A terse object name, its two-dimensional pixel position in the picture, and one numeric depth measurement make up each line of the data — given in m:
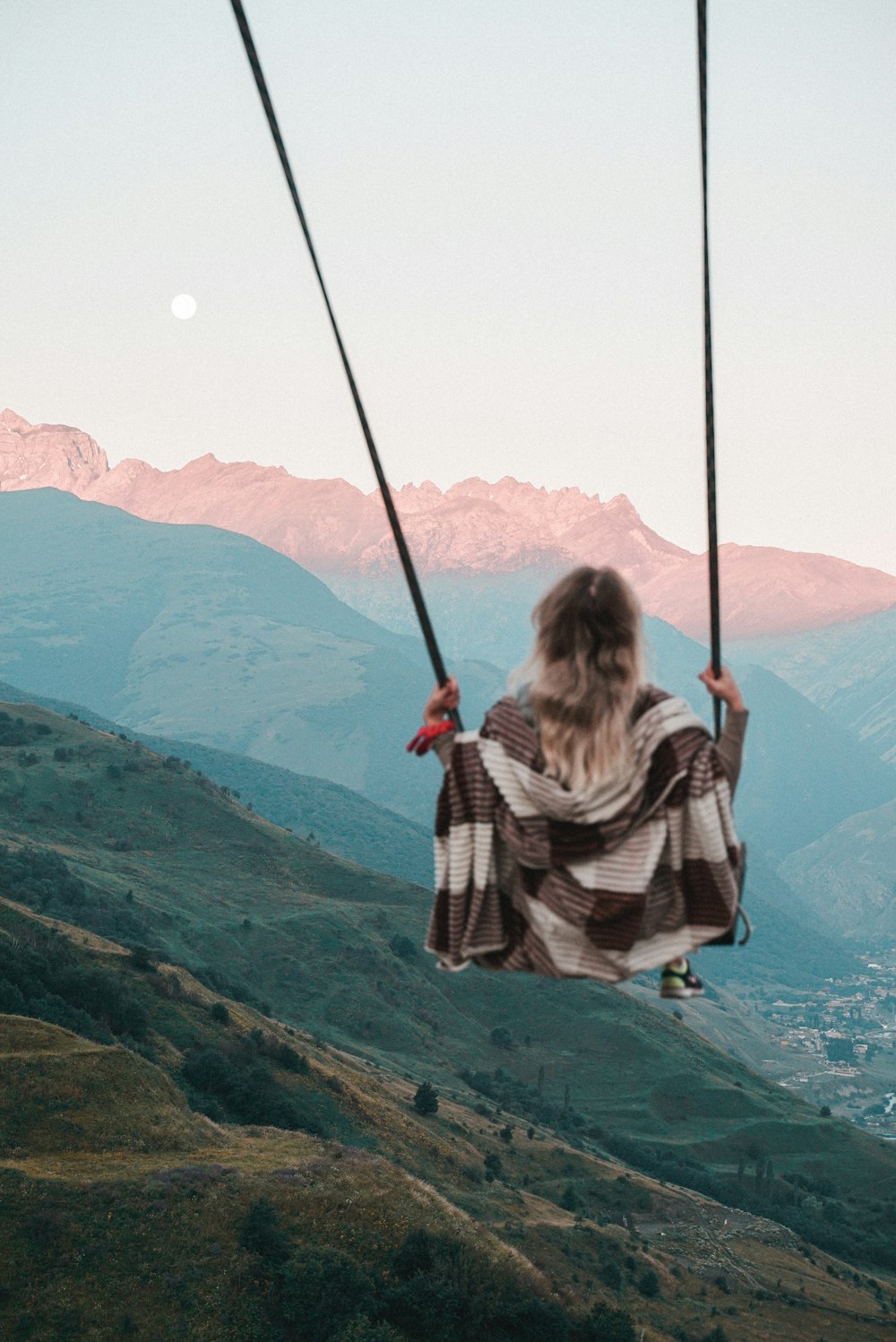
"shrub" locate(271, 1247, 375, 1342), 50.97
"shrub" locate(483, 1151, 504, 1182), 91.69
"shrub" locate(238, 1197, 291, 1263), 52.84
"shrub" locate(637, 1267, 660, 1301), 79.88
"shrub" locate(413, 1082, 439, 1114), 98.56
